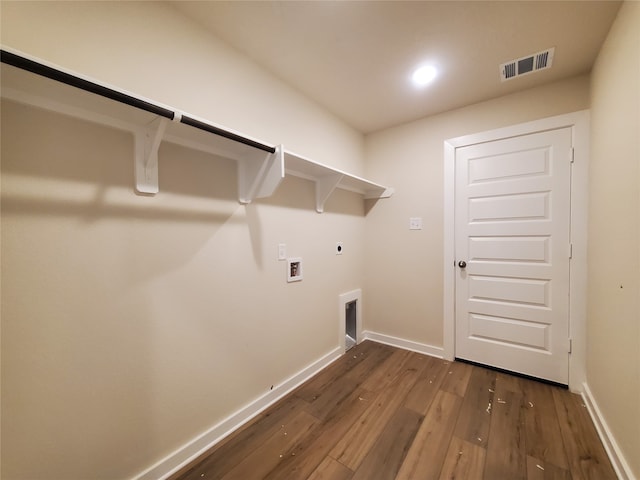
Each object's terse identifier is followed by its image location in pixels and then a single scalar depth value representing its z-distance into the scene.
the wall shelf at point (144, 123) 0.80
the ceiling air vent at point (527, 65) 1.66
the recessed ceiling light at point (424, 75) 1.81
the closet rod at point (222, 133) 1.09
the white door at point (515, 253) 1.96
